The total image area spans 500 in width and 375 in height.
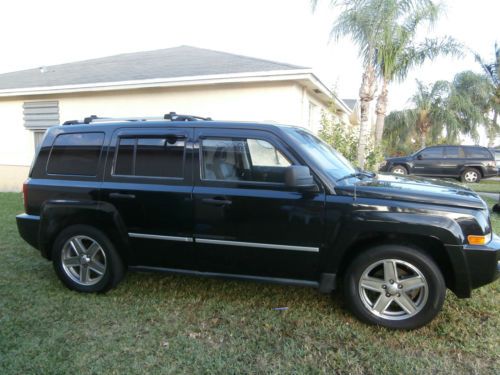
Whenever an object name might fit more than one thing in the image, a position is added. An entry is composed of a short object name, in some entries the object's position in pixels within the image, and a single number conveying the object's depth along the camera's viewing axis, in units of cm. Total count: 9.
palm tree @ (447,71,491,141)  2303
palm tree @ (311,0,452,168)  871
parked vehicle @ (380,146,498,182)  1570
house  838
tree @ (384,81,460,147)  2323
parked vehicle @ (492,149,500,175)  1788
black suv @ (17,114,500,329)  304
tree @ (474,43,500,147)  2559
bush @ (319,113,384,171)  840
